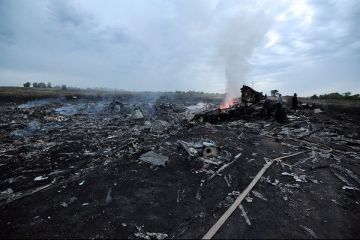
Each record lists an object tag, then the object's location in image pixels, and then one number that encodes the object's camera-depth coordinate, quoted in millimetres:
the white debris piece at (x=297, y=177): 6261
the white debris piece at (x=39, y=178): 6430
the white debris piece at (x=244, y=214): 4321
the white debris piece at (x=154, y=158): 6969
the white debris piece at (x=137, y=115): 16094
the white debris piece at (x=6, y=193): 5472
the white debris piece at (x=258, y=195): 5205
